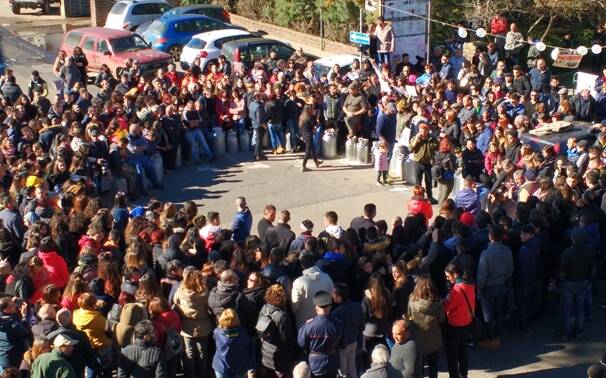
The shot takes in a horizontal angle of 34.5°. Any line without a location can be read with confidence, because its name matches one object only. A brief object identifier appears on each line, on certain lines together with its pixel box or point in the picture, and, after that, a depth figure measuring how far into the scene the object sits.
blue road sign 23.64
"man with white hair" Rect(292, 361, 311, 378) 8.75
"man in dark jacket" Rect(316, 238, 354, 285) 11.38
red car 26.36
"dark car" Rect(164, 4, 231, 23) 31.79
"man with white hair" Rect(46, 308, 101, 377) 9.60
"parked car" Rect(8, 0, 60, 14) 39.16
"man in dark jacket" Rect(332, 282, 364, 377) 10.21
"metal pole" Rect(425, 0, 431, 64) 25.20
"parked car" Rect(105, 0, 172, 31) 32.22
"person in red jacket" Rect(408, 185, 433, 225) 13.85
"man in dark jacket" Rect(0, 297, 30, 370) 10.09
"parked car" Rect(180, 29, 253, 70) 26.77
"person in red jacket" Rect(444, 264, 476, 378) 10.76
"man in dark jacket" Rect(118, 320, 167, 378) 9.65
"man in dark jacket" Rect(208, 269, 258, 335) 10.47
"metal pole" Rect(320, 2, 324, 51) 31.16
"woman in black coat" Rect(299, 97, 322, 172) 18.94
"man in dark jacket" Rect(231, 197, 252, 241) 13.80
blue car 29.33
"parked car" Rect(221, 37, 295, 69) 26.06
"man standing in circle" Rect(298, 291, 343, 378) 9.96
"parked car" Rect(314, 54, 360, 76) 24.11
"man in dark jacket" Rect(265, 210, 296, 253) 12.82
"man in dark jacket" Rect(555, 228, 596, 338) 11.85
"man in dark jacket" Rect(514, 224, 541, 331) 12.07
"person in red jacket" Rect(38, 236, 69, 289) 11.70
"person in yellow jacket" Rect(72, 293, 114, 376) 10.23
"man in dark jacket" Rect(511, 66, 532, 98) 21.07
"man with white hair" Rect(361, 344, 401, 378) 8.97
